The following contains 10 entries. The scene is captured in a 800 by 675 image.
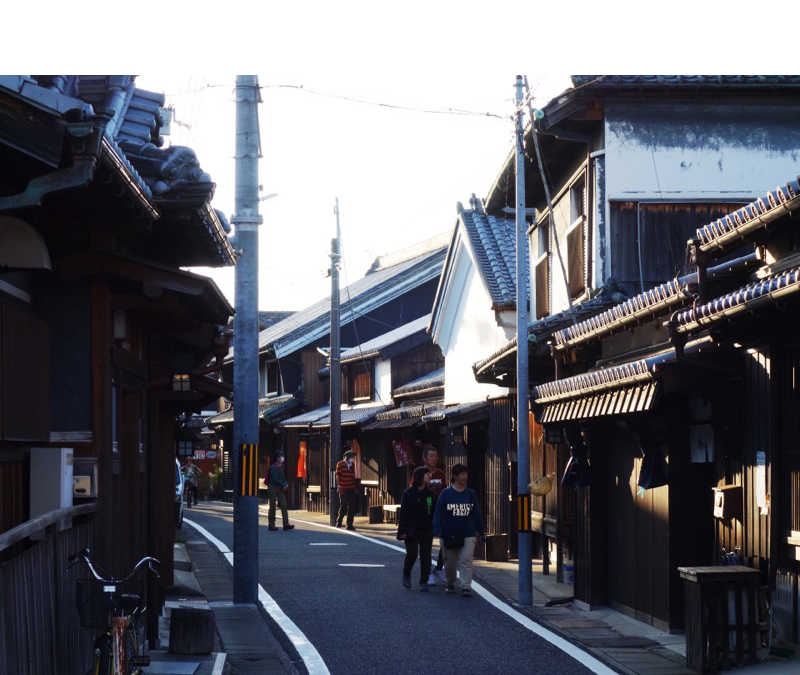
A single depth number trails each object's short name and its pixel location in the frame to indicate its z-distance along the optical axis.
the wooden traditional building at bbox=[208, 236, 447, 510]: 42.56
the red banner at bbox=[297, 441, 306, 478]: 43.41
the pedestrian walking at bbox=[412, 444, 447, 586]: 18.09
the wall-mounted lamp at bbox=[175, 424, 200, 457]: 35.09
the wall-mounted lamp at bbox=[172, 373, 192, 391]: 15.11
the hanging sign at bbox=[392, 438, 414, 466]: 32.06
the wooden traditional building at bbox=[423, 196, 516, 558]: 23.22
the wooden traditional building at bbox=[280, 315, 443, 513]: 34.41
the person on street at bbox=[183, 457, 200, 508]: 46.00
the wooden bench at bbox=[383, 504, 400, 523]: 33.16
